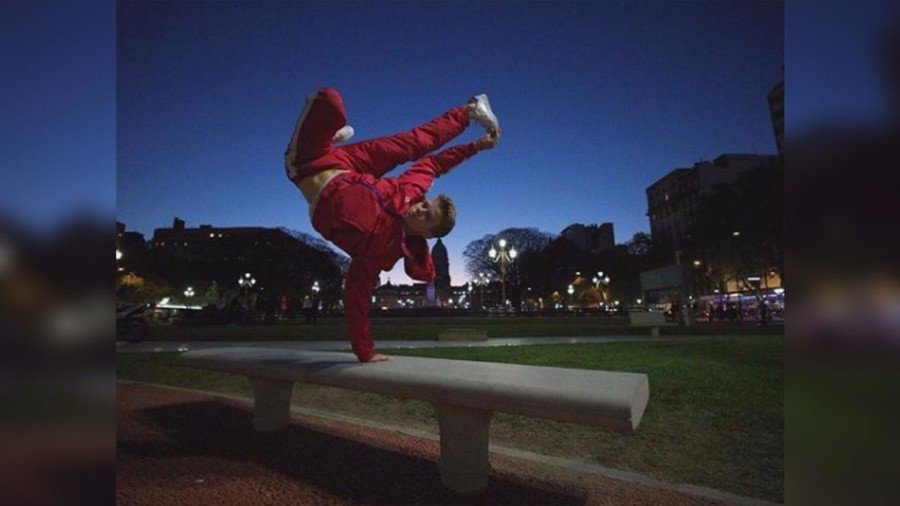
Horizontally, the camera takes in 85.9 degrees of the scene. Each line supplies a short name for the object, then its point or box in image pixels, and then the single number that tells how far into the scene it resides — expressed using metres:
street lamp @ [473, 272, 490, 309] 69.50
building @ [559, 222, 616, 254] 91.00
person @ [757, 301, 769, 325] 26.23
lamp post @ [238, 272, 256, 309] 47.43
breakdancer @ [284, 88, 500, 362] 2.92
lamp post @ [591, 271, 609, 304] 71.56
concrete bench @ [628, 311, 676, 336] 16.70
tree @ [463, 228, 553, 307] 66.31
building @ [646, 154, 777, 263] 62.62
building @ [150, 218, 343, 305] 47.12
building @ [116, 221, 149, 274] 48.53
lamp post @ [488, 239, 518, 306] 21.27
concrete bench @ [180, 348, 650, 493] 1.97
